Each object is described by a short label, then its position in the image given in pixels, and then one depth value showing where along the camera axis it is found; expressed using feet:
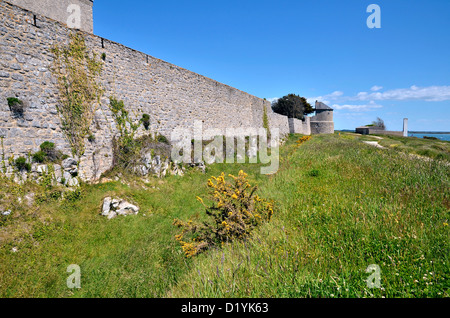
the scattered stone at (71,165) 25.75
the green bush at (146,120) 37.05
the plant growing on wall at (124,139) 32.14
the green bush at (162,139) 39.41
